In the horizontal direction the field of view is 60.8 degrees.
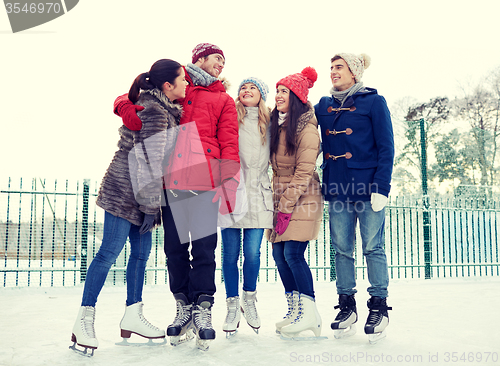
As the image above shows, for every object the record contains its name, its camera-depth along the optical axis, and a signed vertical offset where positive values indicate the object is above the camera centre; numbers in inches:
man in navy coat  112.2 +10.7
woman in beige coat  113.5 +6.3
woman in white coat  114.9 +3.2
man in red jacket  101.9 +6.5
